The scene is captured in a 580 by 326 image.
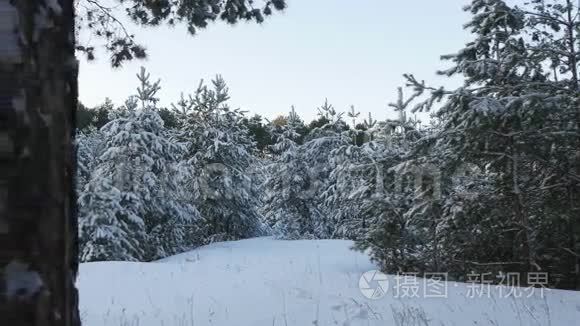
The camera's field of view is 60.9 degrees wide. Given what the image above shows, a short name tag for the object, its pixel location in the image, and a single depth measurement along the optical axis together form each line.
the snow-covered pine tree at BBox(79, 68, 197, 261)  15.48
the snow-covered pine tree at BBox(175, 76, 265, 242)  21.94
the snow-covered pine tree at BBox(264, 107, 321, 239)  23.38
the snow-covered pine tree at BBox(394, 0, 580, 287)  7.75
